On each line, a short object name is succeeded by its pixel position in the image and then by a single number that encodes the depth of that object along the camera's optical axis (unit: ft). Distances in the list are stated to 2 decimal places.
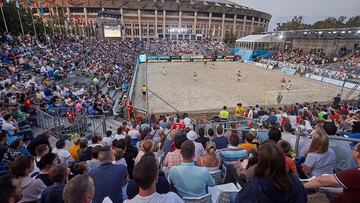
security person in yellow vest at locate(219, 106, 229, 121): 42.50
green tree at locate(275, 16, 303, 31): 332.14
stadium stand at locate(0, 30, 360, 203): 7.33
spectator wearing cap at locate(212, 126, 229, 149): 20.11
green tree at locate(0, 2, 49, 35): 111.45
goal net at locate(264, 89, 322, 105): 69.01
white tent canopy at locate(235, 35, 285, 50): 198.38
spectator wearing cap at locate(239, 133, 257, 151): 16.98
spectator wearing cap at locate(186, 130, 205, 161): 16.84
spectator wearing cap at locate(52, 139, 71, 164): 17.42
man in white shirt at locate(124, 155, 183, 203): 7.32
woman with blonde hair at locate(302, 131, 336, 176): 12.14
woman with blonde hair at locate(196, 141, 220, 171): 13.43
